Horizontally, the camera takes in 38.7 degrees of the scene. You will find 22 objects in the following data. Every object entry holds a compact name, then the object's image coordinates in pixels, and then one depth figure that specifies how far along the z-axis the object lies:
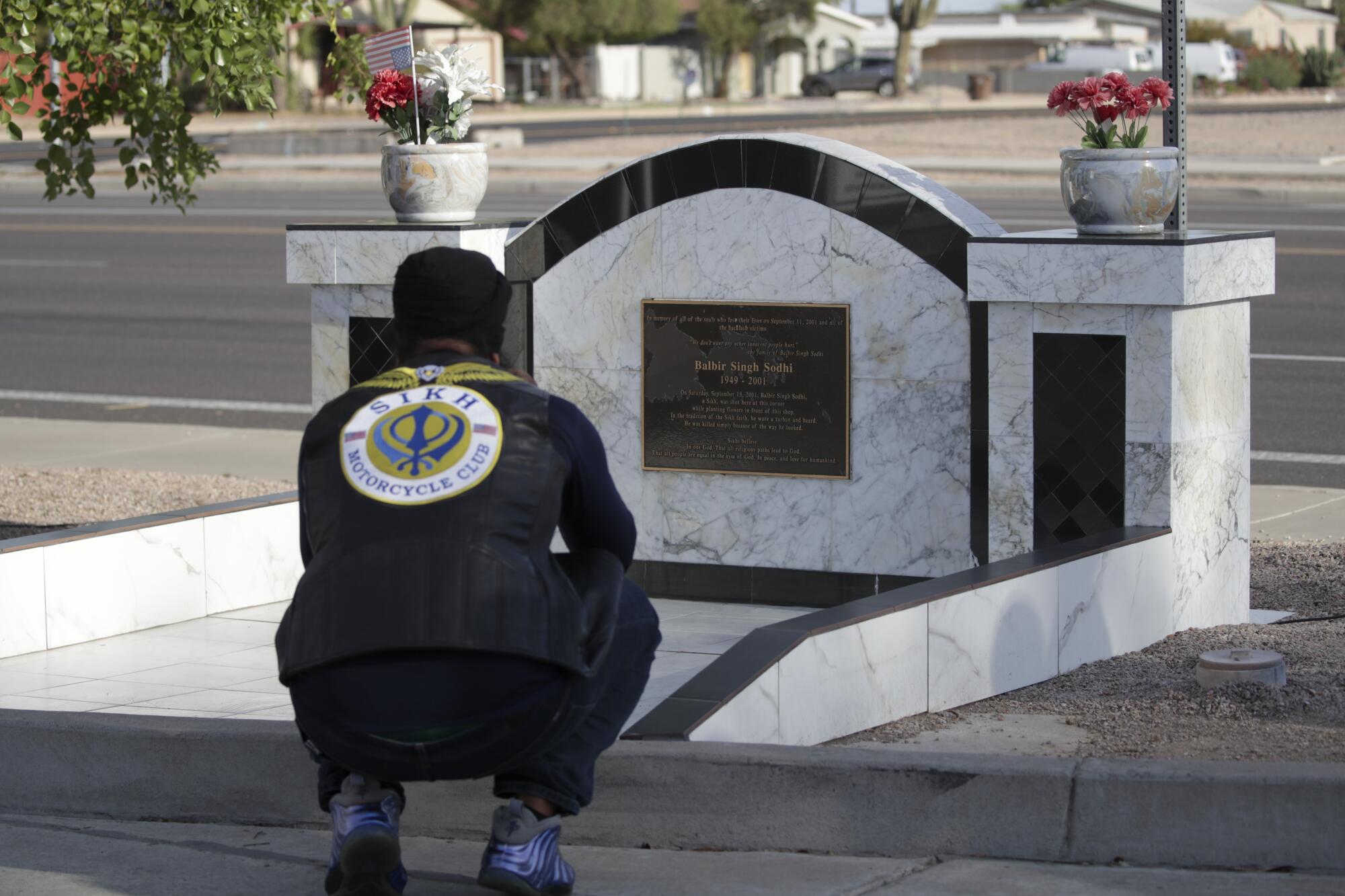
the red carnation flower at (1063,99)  7.10
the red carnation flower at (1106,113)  7.03
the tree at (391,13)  60.49
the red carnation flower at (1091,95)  7.00
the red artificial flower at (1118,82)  7.01
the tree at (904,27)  70.06
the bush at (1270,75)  65.69
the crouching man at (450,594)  3.90
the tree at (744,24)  76.44
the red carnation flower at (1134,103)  6.98
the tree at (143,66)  7.48
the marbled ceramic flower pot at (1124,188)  6.97
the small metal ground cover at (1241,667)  5.83
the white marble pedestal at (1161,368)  6.91
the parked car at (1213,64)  66.75
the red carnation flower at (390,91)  8.36
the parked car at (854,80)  74.12
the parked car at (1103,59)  71.38
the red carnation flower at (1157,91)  7.01
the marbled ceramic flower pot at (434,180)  8.39
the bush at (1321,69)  66.75
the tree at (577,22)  71.88
